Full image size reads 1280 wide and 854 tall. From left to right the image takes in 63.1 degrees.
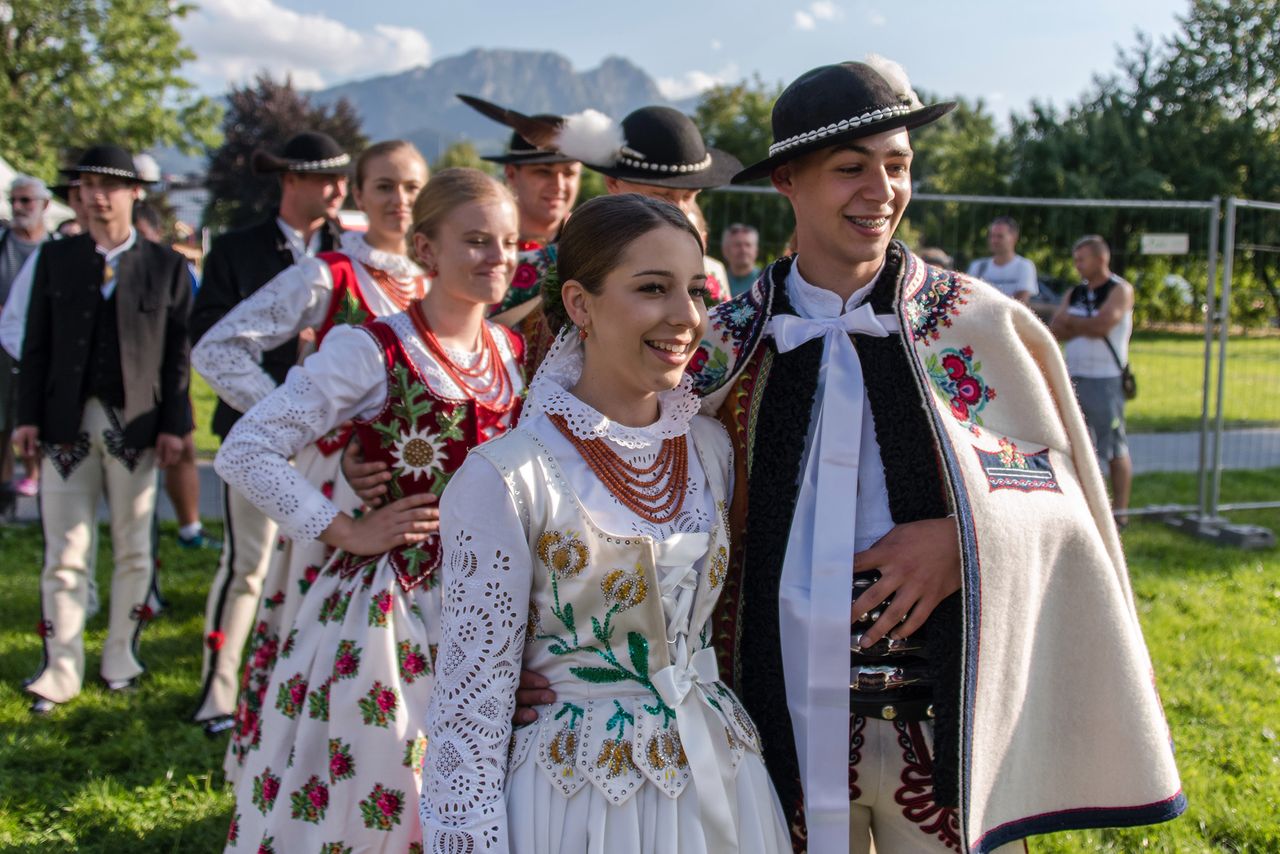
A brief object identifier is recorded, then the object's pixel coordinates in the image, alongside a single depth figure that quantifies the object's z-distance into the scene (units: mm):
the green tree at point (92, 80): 21188
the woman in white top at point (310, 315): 3076
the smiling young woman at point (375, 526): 2318
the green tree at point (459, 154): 58475
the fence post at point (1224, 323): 6977
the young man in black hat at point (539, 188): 3537
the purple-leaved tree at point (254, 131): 37312
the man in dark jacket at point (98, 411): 4461
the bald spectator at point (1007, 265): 7516
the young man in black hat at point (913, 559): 1786
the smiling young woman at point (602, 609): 1625
